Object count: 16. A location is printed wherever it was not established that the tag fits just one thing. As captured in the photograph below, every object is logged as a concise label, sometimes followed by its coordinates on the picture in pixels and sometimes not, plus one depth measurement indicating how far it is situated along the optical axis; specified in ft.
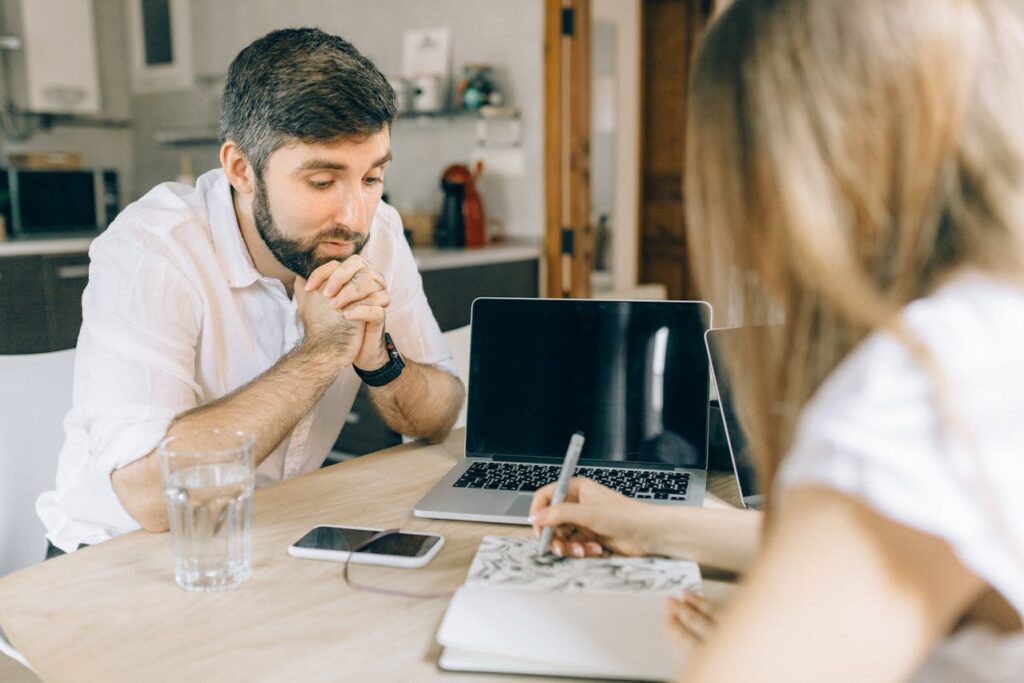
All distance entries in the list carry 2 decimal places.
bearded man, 4.08
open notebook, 2.38
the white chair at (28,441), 4.42
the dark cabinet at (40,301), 10.06
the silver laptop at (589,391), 4.15
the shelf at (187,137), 14.06
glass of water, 2.98
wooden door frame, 10.87
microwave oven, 11.58
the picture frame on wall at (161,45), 14.48
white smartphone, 3.12
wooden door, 15.38
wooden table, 2.46
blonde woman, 1.56
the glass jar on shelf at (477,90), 11.03
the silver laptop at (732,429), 3.81
